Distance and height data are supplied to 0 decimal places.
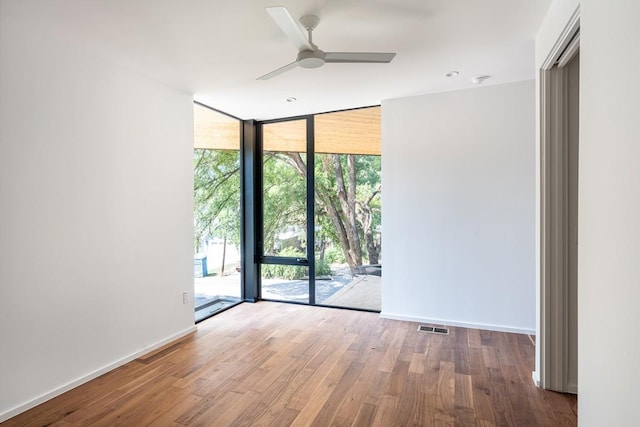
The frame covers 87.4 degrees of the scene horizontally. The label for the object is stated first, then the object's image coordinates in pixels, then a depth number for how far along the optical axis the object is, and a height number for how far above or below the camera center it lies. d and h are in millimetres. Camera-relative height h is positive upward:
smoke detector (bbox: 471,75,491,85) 3275 +1311
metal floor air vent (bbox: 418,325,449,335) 3531 -1270
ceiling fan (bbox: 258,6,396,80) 2074 +1012
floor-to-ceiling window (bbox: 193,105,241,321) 4094 -60
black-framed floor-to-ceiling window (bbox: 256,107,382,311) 4355 +33
